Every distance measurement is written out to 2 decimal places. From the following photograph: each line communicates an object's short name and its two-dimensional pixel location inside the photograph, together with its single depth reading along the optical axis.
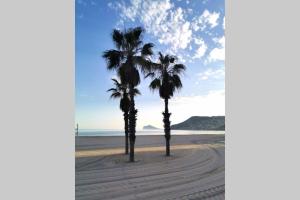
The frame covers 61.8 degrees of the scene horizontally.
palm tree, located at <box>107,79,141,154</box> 11.86
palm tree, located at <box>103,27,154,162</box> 9.02
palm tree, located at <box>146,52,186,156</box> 11.66
